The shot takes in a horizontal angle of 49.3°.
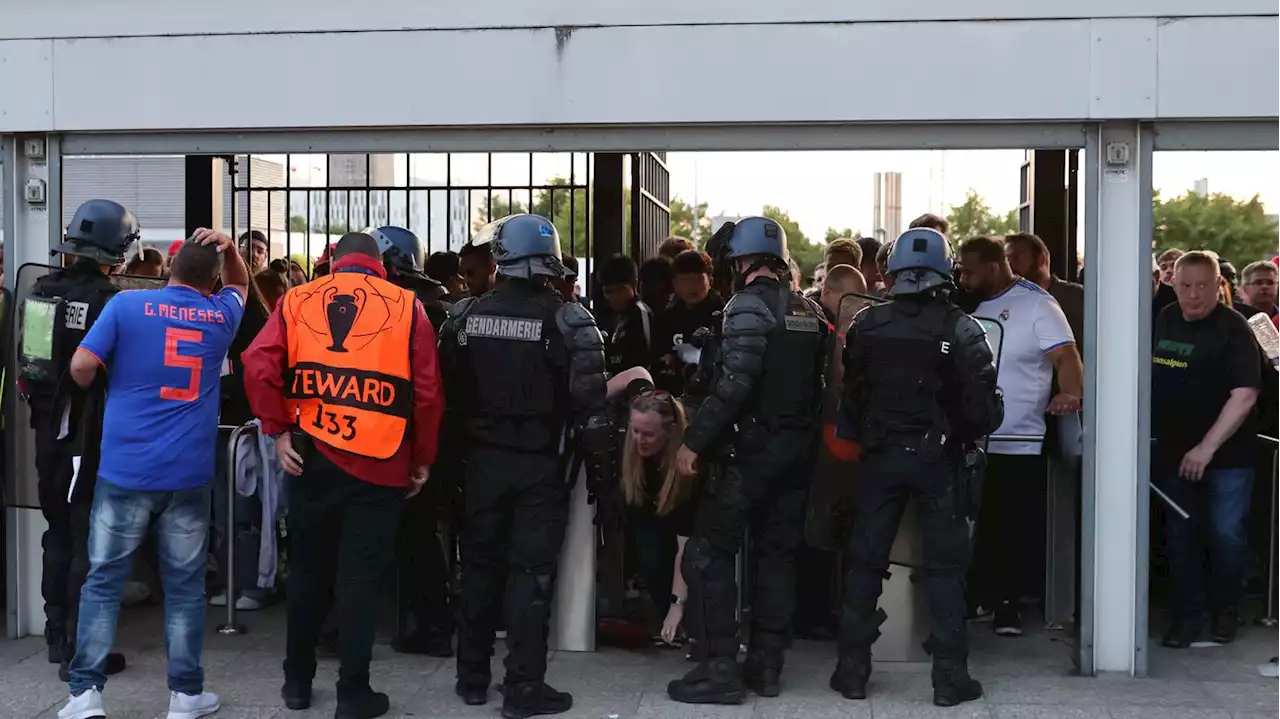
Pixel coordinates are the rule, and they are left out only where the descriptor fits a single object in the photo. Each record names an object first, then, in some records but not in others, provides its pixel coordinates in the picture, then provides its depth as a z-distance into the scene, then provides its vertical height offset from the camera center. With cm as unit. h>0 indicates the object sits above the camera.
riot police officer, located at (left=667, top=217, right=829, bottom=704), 542 -40
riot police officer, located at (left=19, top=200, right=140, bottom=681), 560 -22
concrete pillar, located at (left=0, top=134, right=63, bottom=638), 644 +39
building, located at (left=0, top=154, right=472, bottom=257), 1001 +114
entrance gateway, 569 +111
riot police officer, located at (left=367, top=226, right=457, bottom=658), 620 -99
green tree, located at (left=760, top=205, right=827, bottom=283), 4527 +424
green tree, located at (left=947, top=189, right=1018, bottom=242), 5784 +571
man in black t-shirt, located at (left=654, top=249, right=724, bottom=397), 734 +20
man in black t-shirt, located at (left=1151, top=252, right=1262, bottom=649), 653 -40
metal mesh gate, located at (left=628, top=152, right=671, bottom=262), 1077 +126
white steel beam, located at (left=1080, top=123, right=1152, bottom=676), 581 -9
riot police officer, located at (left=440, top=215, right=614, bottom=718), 532 -27
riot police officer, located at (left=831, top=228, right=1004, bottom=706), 541 -32
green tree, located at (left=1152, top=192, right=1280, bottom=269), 4359 +392
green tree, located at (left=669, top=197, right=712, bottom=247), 5150 +509
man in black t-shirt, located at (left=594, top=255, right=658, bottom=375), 743 +14
